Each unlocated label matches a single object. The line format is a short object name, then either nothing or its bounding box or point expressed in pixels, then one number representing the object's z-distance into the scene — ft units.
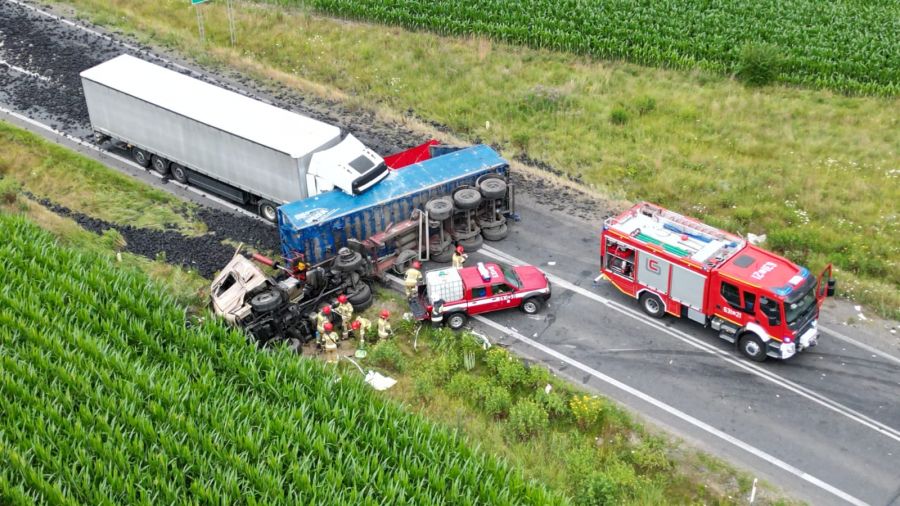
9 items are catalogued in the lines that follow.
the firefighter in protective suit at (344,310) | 79.92
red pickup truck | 82.02
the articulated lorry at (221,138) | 91.40
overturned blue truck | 79.61
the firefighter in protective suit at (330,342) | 77.92
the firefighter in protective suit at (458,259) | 88.12
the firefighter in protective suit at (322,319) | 78.48
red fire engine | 74.95
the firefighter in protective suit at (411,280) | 83.92
